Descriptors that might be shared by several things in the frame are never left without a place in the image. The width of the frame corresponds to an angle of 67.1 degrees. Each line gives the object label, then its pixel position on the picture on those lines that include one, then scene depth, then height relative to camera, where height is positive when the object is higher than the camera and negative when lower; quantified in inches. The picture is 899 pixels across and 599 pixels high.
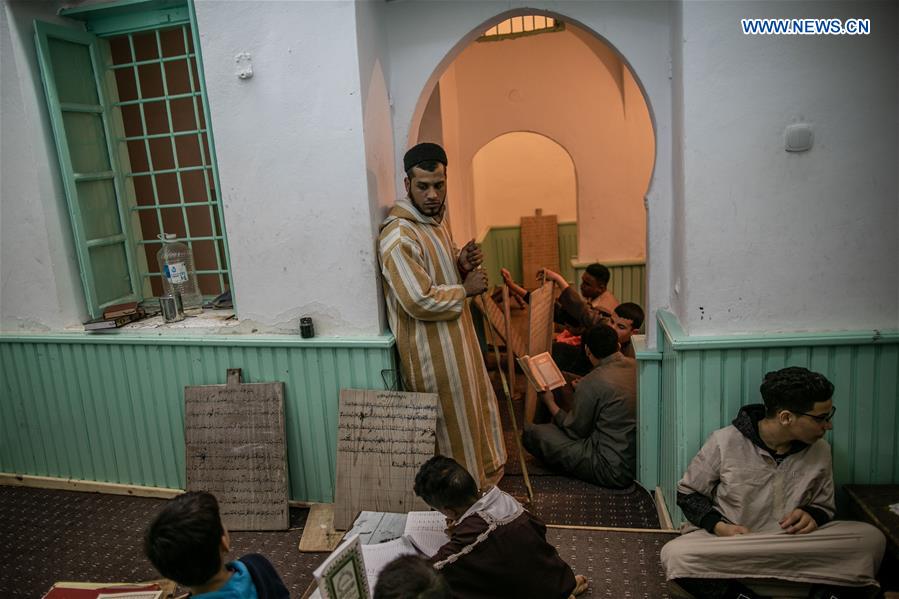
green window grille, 156.3 +11.7
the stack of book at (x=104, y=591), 102.6 -59.9
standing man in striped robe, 140.3 -27.9
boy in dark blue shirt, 82.5 -43.8
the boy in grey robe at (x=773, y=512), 108.5 -60.6
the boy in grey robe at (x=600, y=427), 163.3 -65.6
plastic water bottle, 163.6 -20.2
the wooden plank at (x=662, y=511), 143.5 -76.4
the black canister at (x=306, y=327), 149.1 -32.0
